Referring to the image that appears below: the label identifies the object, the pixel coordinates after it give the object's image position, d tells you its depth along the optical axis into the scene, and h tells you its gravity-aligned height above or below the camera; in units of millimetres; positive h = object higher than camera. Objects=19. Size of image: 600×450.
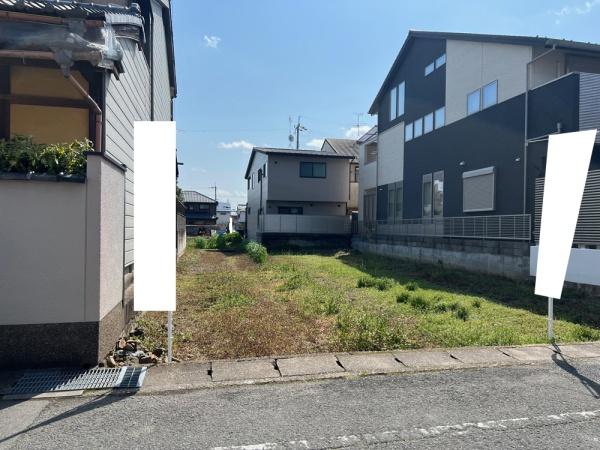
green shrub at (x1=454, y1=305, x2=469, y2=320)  6178 -1449
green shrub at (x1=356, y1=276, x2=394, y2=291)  8781 -1424
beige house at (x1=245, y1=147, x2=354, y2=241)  20688 +1507
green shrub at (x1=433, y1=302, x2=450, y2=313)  6640 -1460
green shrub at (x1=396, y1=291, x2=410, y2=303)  7336 -1430
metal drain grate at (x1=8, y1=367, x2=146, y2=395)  3205 -1388
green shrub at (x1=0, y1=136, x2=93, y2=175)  3547 +536
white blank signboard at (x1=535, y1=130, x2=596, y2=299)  4500 +269
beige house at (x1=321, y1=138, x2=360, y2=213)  24625 +4710
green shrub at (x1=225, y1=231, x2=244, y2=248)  23481 -1243
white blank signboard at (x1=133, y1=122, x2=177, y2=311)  3770 -8
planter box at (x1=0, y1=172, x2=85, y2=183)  3412 +351
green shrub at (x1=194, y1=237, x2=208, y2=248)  23344 -1456
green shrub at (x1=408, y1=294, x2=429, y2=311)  6834 -1433
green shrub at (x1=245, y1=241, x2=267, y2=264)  14641 -1321
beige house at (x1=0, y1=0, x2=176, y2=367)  3482 -161
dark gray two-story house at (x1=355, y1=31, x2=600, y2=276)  9516 +2537
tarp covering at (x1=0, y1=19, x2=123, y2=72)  3602 +1643
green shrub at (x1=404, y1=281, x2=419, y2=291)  8623 -1434
